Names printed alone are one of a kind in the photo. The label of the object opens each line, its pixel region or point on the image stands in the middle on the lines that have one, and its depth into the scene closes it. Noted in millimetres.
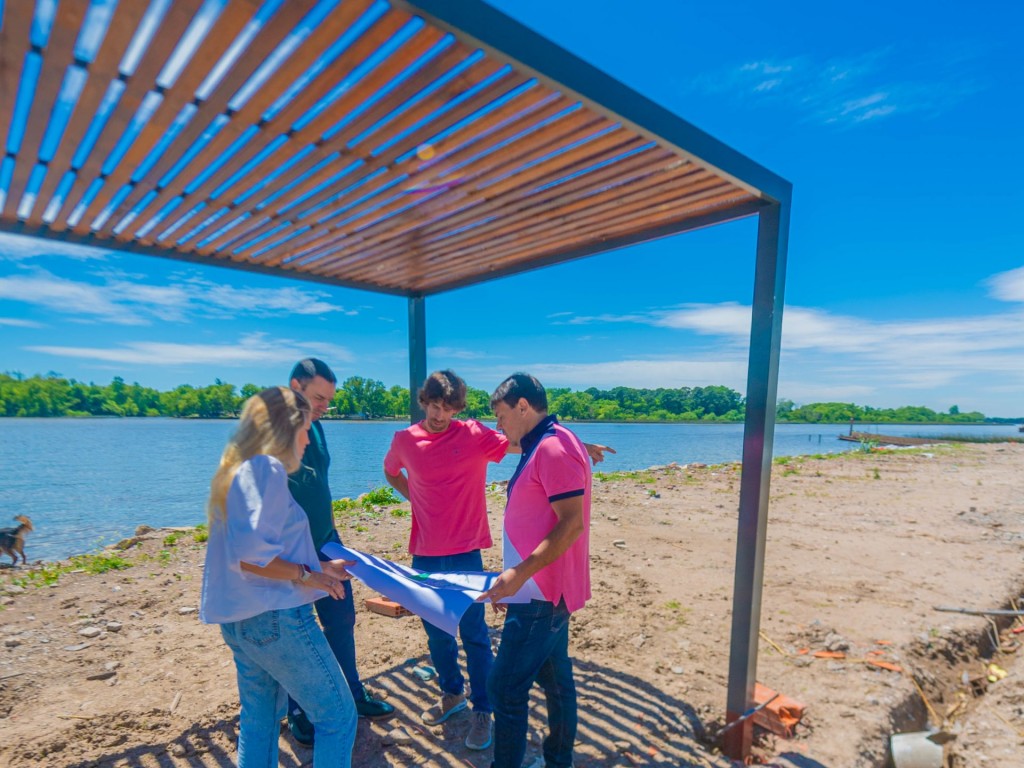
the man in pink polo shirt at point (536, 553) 1964
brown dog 6883
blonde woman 1697
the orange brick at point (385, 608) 4340
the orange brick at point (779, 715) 2914
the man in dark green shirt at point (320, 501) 2473
